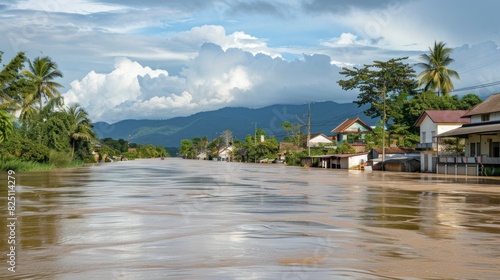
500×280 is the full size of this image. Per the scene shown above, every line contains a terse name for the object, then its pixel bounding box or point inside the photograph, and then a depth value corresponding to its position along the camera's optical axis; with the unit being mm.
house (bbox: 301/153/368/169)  77062
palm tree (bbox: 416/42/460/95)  82625
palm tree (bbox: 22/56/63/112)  71812
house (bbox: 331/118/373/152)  108875
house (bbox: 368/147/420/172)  66438
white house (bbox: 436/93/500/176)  51250
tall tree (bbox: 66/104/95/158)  78375
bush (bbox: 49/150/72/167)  64375
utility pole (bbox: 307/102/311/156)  93538
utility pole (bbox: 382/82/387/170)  67338
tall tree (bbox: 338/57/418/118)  90000
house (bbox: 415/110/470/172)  62616
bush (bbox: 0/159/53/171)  50328
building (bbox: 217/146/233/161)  162875
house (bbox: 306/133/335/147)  121562
